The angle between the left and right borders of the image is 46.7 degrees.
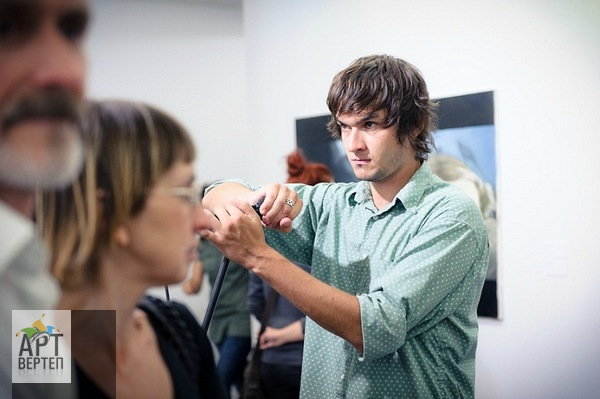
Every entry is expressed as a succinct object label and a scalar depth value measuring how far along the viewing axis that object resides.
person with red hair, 2.34
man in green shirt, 1.32
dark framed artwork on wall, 2.64
